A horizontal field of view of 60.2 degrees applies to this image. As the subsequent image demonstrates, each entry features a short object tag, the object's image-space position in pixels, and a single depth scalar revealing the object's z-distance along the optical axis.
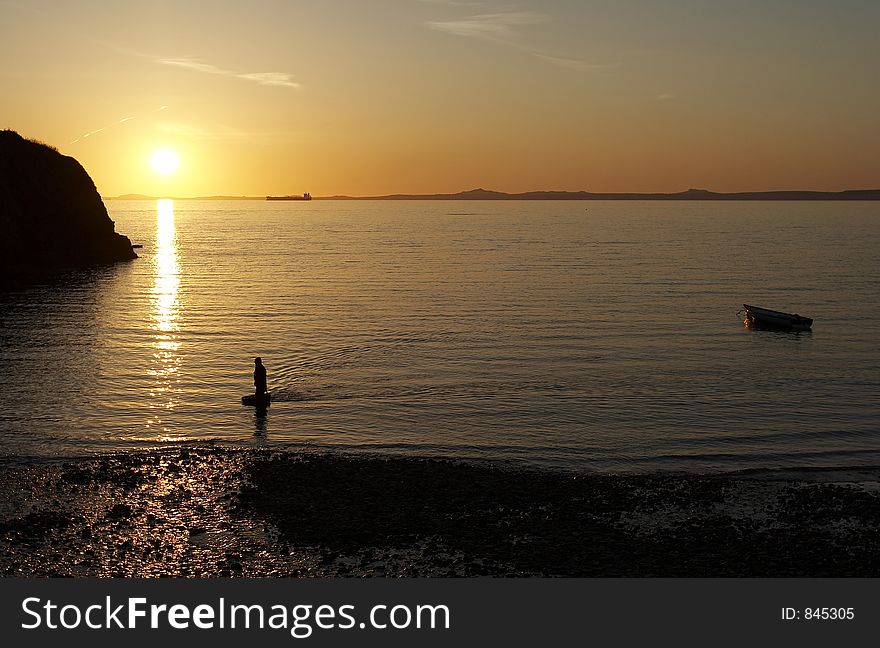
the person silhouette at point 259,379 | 31.23
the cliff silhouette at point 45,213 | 84.38
